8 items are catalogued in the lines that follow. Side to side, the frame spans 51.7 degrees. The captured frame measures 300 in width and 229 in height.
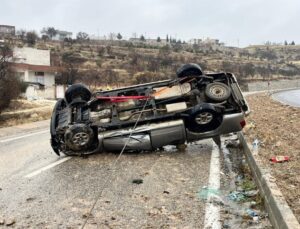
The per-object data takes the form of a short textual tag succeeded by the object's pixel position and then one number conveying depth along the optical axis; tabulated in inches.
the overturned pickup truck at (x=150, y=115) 255.4
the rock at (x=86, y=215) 148.4
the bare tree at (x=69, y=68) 1659.3
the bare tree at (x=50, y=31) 3655.8
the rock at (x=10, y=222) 142.0
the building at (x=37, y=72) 1282.0
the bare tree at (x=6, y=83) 791.5
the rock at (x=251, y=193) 174.6
